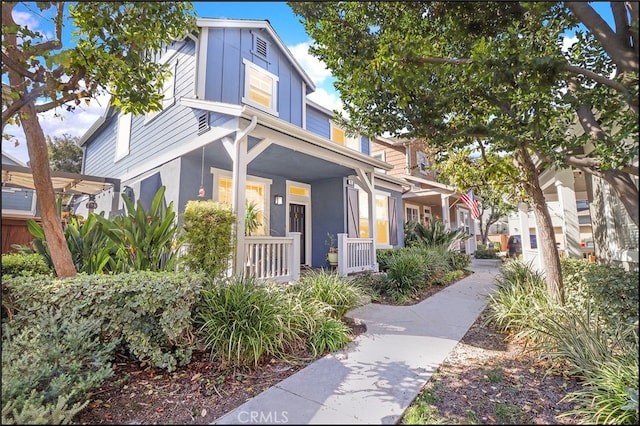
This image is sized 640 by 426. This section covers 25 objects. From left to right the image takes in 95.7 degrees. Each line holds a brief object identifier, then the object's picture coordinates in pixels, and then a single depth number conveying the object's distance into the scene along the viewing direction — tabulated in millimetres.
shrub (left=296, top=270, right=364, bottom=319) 4602
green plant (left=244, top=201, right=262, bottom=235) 6664
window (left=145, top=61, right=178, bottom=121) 7250
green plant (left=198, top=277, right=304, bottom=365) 3152
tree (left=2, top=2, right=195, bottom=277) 3109
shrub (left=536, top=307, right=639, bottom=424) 2230
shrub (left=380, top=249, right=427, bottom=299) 6438
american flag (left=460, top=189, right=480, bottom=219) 11477
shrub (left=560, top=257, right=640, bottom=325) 2877
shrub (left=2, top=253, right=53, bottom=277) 3902
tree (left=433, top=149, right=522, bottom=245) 4840
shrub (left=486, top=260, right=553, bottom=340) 3803
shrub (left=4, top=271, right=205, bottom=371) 2887
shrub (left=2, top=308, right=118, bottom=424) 2062
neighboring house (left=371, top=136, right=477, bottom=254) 12352
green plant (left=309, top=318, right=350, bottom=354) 3532
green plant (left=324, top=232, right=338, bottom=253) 8730
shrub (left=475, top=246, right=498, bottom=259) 15039
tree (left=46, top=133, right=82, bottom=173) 15047
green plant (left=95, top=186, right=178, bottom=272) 3938
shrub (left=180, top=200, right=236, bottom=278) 4227
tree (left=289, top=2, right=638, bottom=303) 2844
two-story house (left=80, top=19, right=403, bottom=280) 5488
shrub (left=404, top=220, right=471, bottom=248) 10477
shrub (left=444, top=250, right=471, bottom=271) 9688
